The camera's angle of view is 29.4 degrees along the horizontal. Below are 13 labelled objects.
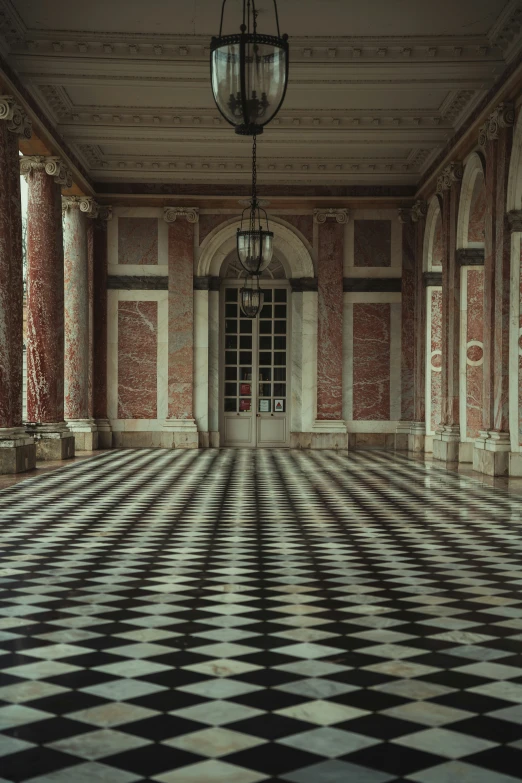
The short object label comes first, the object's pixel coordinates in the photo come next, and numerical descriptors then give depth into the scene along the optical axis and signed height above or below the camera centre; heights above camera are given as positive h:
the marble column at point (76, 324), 20.98 +1.65
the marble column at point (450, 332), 18.62 +1.33
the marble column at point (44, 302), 17.55 +1.76
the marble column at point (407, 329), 22.94 +1.68
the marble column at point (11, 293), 14.00 +1.55
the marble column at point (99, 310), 22.88 +2.11
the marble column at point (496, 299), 14.88 +1.58
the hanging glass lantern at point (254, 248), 16.47 +2.56
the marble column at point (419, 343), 22.12 +1.32
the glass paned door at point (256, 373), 23.66 +0.69
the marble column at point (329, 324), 23.05 +1.80
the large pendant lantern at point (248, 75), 7.16 +2.37
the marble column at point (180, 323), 22.98 +1.82
